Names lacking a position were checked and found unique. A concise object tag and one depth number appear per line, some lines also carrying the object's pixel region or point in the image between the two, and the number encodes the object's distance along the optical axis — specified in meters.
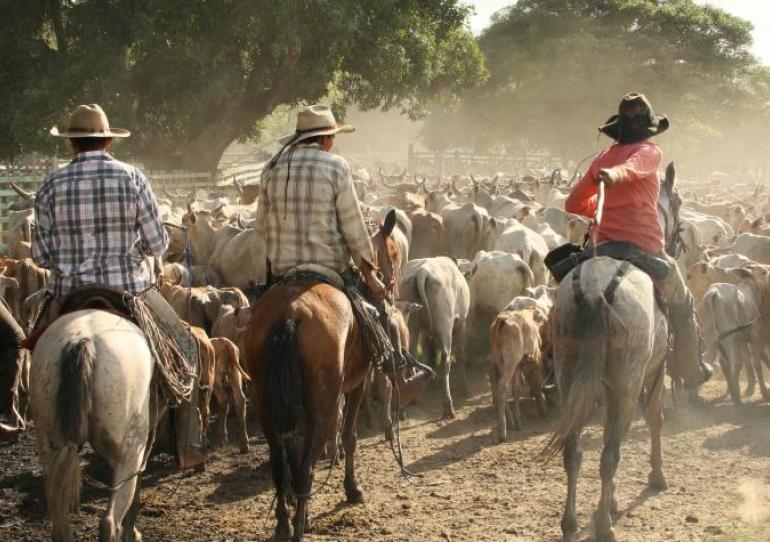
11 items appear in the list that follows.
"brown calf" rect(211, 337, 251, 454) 8.60
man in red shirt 6.45
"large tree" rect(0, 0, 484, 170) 22.58
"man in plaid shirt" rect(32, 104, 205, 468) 5.03
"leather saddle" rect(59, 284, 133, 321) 4.98
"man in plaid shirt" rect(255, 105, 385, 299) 5.70
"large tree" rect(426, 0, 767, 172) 47.03
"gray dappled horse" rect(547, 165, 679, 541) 5.72
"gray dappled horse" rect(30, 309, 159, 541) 4.40
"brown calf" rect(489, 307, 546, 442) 9.08
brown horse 5.20
